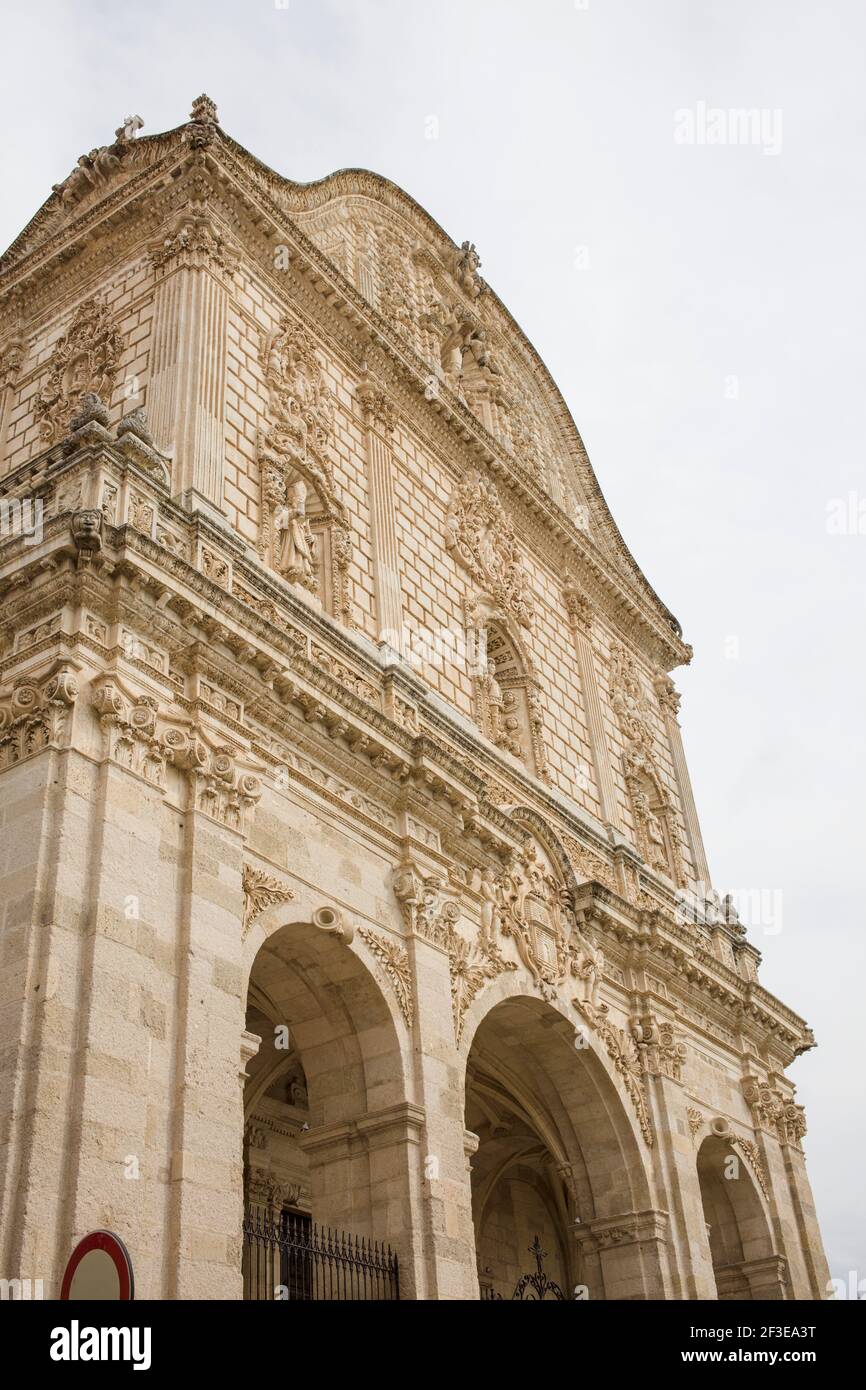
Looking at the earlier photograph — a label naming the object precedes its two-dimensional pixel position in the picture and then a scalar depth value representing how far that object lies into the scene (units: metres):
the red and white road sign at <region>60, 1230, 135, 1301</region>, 6.61
